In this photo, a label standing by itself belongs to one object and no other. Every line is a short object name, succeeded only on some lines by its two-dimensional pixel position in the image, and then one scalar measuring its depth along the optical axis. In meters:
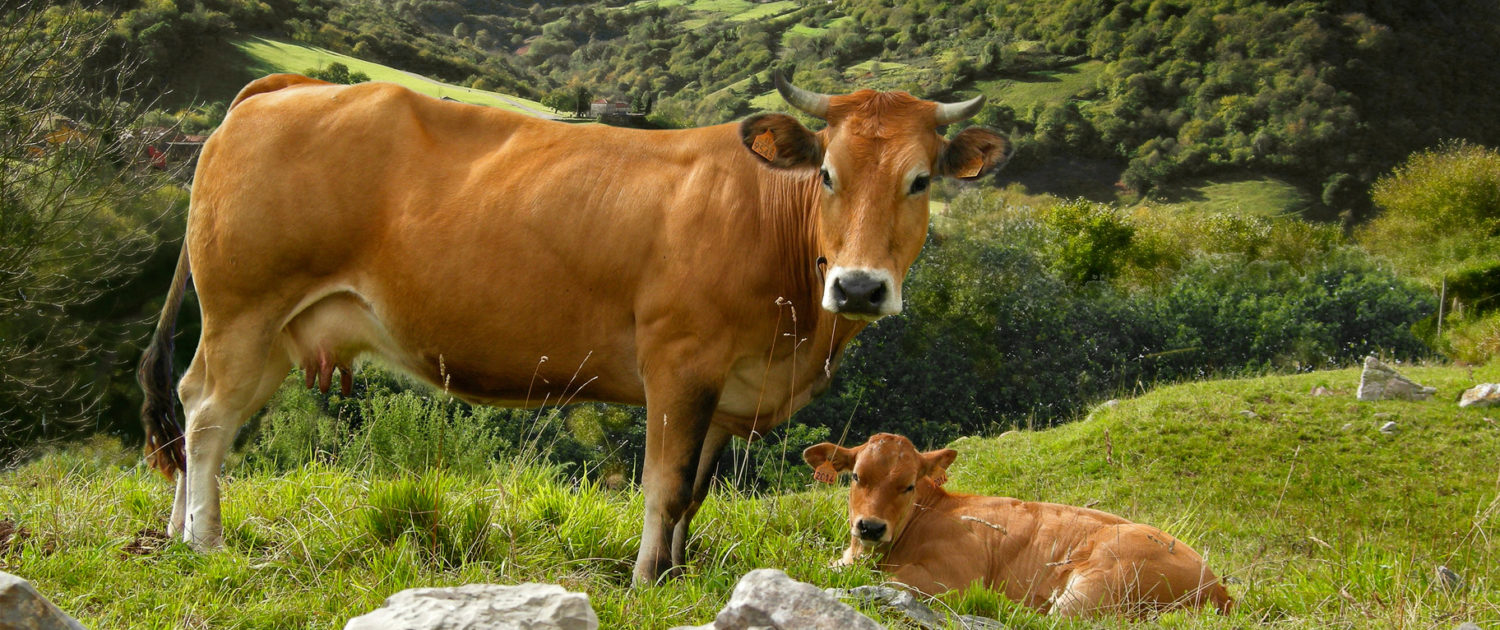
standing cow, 4.44
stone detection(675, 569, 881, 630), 3.01
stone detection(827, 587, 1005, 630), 3.99
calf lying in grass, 4.91
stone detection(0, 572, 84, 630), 2.58
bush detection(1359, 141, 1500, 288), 49.41
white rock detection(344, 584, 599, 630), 2.78
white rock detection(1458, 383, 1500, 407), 14.47
